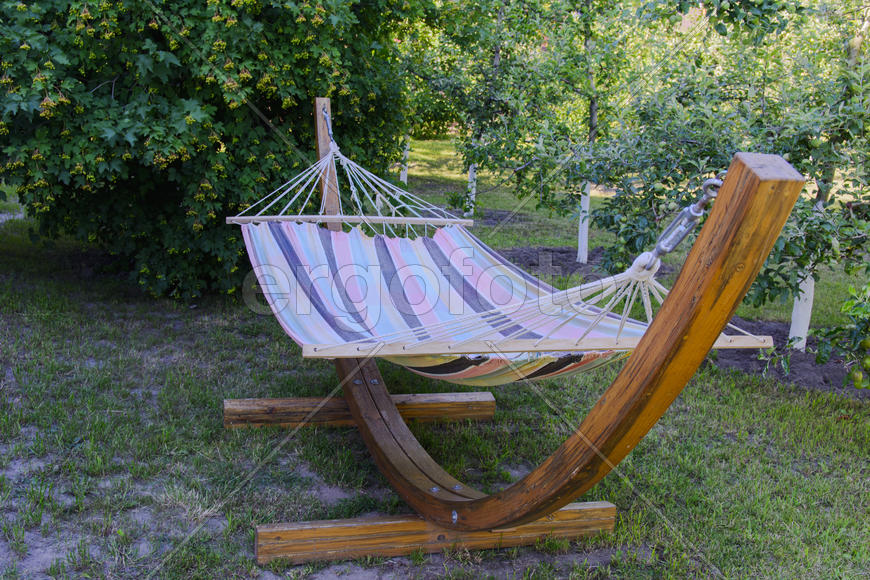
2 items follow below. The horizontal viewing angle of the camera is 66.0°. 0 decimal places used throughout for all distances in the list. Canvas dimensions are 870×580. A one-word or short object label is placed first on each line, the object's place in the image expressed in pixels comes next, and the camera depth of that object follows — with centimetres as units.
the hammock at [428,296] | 157
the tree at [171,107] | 315
